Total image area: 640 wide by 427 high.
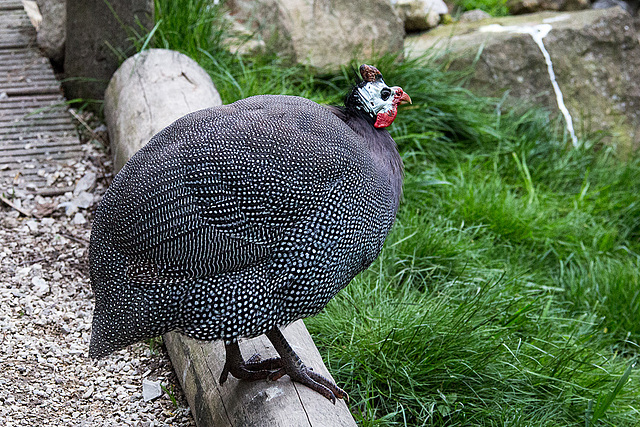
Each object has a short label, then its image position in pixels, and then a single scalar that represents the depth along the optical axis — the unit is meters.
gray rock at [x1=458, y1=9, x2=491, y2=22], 5.93
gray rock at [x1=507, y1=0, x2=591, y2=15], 6.32
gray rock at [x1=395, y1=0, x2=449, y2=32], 5.45
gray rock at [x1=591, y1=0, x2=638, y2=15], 6.65
